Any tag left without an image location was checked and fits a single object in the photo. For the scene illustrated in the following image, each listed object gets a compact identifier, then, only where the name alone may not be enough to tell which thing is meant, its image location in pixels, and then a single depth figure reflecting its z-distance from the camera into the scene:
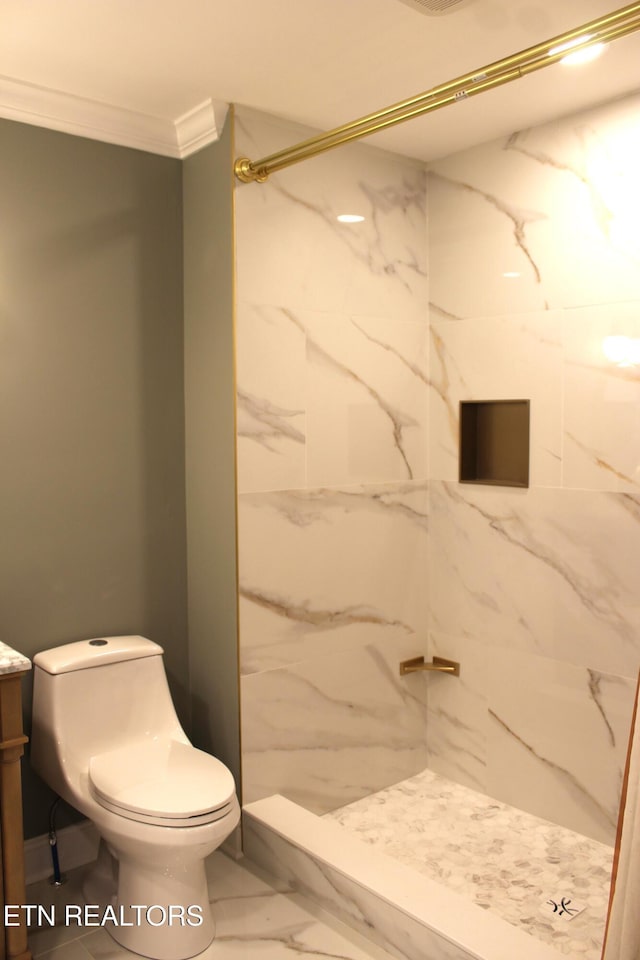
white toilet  2.13
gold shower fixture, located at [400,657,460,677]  3.07
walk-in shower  2.52
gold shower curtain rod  1.47
